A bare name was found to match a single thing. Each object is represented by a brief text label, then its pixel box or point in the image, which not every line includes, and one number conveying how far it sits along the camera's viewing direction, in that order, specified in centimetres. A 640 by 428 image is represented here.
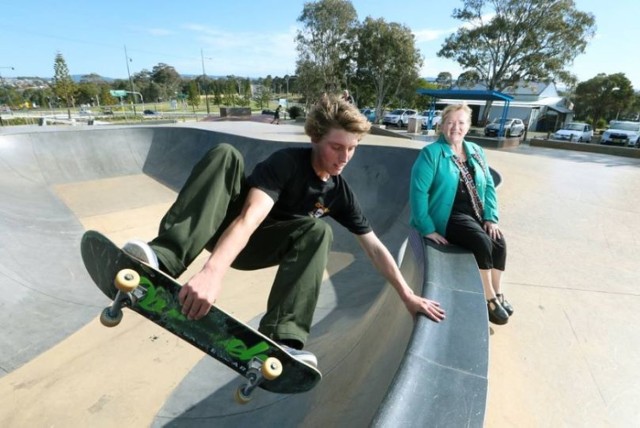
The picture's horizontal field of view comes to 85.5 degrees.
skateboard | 158
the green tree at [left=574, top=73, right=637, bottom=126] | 4072
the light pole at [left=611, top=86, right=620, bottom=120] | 4086
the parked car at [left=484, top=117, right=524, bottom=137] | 2494
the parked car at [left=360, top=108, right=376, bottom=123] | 3428
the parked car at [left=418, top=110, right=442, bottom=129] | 3016
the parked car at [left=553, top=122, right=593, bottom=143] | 2316
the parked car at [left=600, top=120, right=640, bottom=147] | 2061
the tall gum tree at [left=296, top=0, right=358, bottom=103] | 3066
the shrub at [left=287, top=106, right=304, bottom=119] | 3384
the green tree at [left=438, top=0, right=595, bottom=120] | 2647
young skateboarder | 168
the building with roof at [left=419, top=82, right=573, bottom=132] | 3844
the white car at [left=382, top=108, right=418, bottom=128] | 3203
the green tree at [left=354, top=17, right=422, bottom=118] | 2879
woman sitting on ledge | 283
